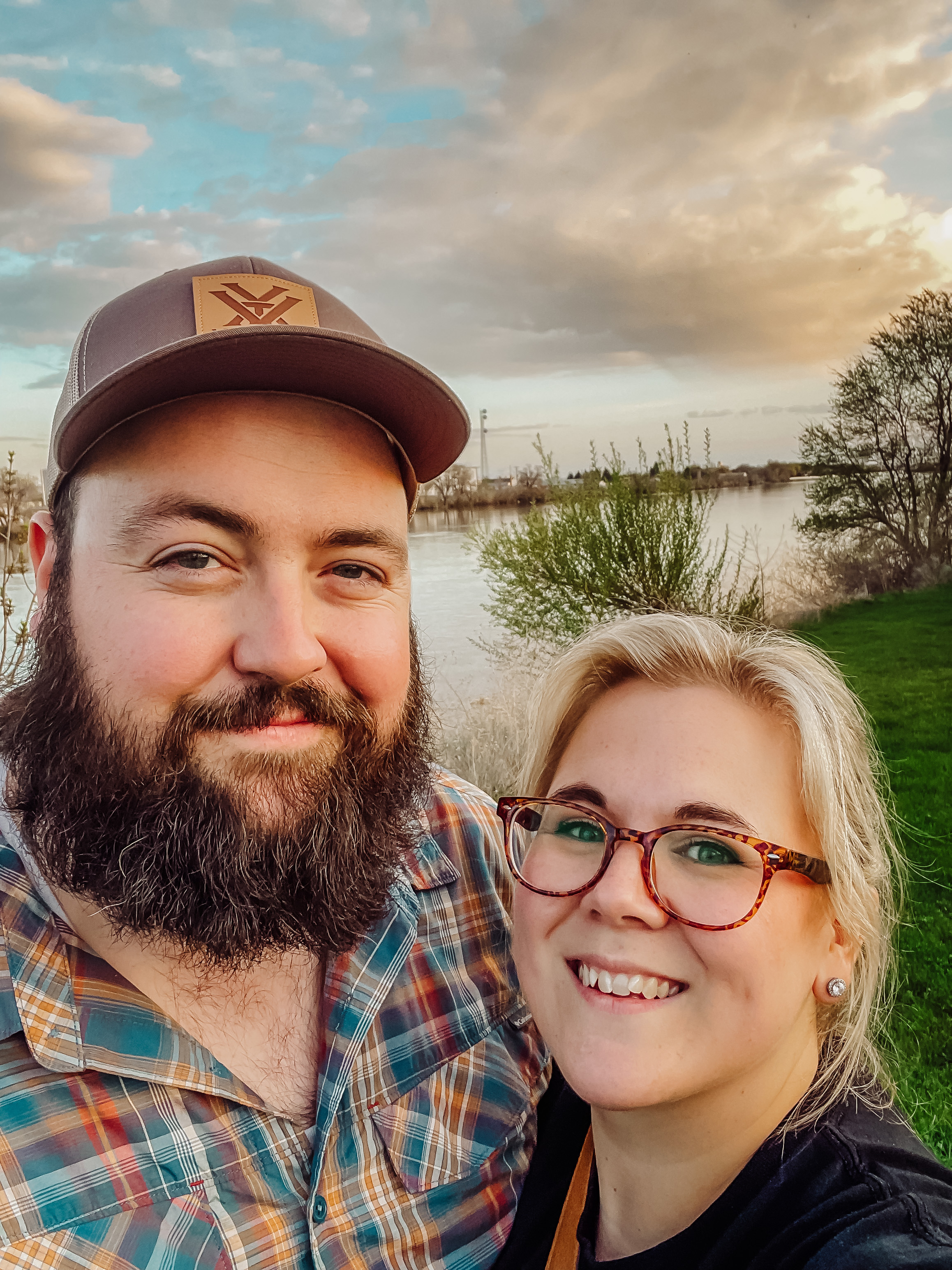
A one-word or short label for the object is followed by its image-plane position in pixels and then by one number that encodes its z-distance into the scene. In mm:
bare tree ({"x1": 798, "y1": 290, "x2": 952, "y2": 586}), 18859
